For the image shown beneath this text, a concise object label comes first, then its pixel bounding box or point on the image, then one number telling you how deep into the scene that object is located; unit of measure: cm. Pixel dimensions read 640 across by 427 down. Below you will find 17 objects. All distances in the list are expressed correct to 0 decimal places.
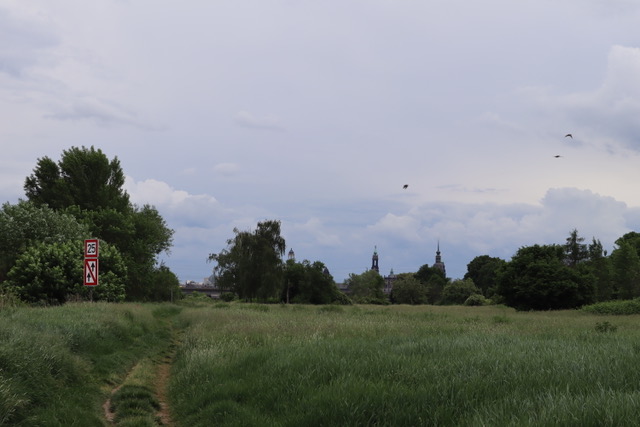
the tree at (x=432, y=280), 14175
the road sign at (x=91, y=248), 2167
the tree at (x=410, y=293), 12588
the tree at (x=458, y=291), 10888
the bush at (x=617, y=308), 3794
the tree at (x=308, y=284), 8744
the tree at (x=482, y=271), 12706
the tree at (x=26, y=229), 3854
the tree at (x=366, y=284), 13902
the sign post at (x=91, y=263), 2177
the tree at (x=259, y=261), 7244
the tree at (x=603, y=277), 7444
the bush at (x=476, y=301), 8350
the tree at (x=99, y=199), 5416
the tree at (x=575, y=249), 8525
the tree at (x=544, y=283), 4841
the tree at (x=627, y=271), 6738
